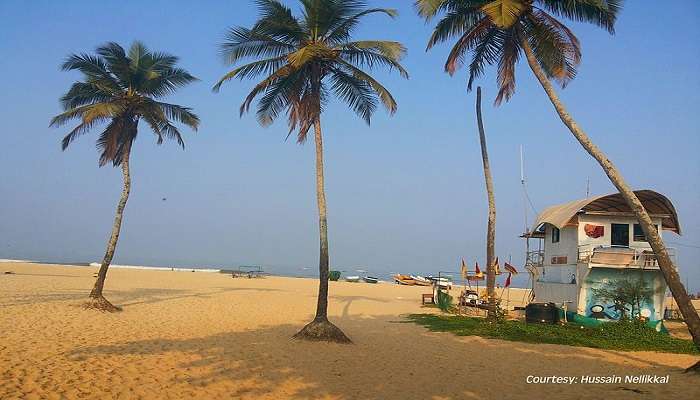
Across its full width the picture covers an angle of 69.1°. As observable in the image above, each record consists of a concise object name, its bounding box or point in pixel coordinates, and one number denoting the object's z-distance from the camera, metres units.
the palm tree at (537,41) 11.16
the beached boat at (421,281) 56.11
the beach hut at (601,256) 19.44
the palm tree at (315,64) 14.45
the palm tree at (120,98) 18.66
